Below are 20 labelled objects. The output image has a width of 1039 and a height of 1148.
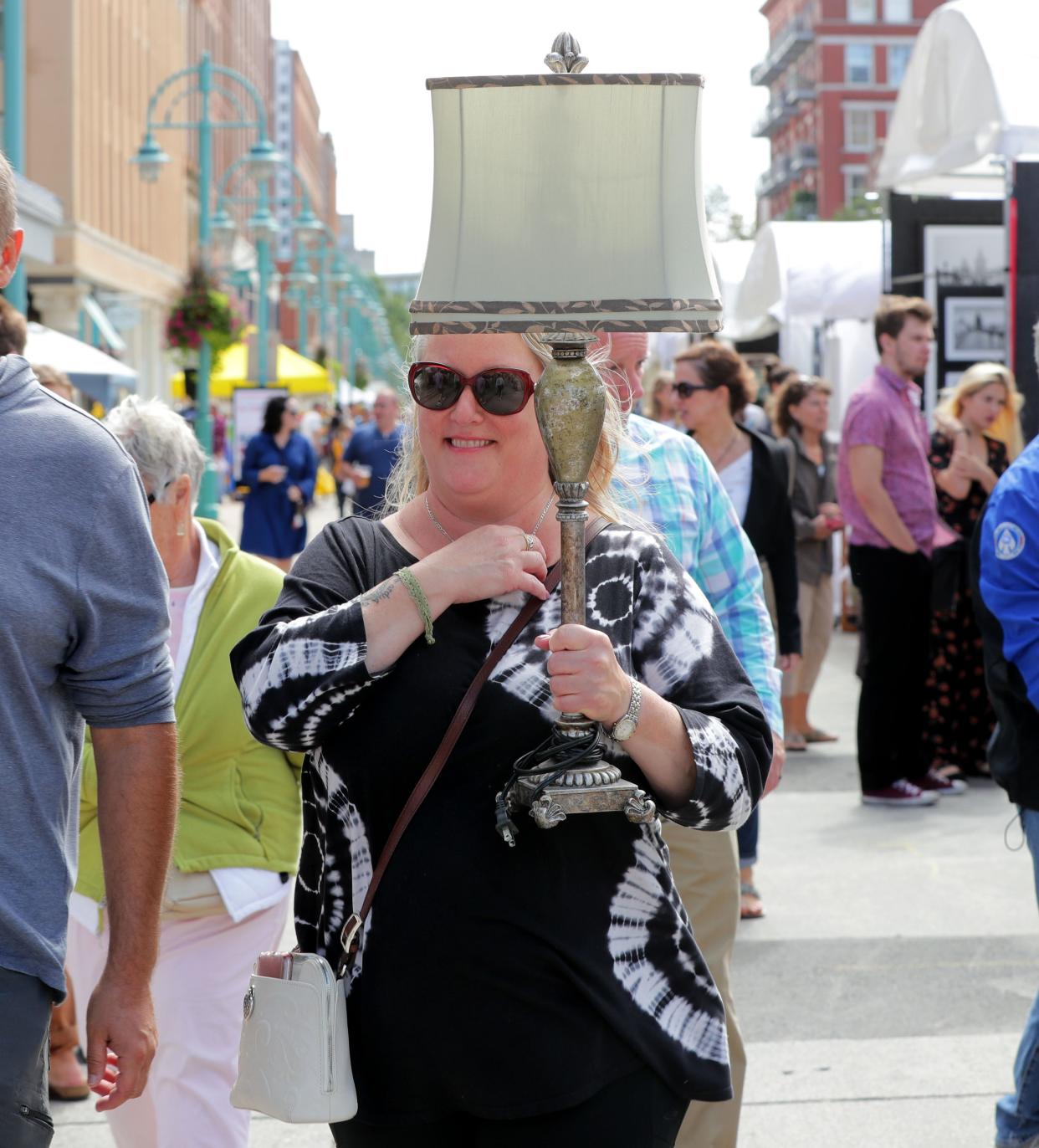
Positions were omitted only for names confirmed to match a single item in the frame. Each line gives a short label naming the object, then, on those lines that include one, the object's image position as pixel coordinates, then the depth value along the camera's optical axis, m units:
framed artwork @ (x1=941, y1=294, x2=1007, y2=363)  10.70
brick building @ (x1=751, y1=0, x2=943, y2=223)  105.19
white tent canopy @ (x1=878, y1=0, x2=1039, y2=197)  8.91
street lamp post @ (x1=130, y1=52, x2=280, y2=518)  22.31
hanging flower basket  24.80
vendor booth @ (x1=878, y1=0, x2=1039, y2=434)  8.80
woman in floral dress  8.54
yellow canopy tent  32.31
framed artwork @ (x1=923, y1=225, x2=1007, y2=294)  10.80
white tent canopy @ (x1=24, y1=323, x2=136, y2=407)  8.91
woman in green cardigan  3.43
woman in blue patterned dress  14.25
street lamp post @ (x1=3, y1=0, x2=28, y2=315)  10.99
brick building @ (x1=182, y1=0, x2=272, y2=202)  76.14
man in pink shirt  8.21
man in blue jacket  3.91
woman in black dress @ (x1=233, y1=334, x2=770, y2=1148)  2.32
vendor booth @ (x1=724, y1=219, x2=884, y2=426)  15.02
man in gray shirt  2.26
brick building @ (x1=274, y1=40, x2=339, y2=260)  140.88
